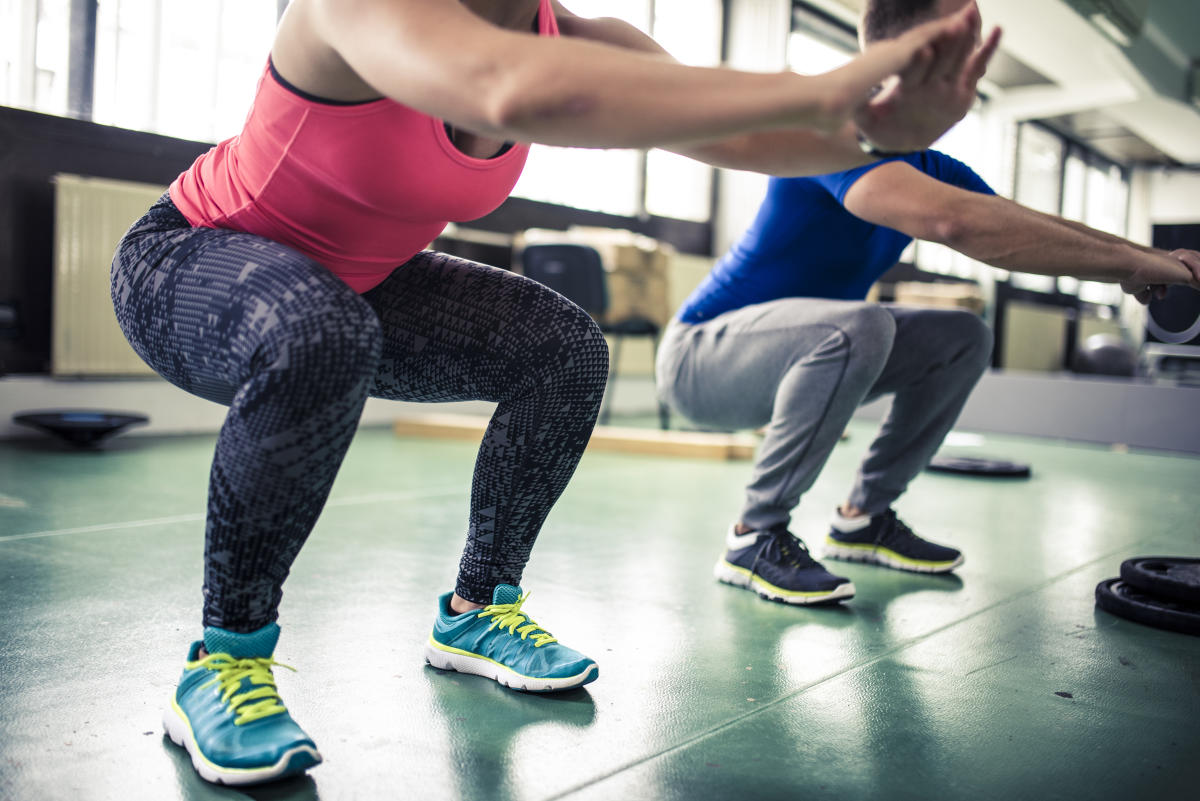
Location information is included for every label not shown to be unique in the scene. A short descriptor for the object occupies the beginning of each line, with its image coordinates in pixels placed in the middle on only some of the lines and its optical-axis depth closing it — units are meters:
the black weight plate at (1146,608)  1.53
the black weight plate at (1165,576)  1.57
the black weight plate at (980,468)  3.40
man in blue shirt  1.40
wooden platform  3.67
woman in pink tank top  0.72
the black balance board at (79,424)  3.07
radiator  3.45
